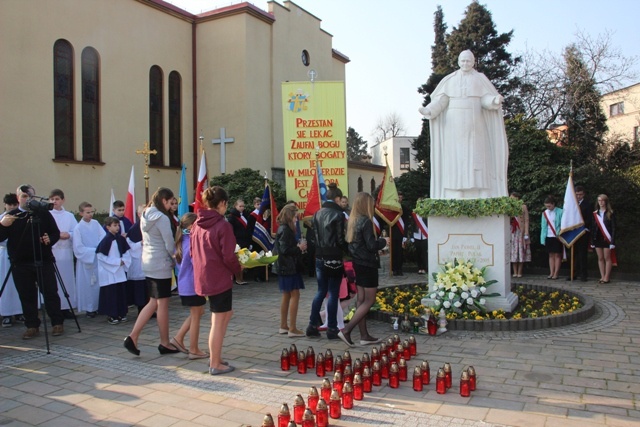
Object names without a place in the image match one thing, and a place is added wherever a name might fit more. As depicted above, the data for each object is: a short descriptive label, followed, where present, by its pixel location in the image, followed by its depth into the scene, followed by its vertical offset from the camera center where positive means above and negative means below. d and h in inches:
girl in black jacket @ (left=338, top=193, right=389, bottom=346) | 242.4 -19.0
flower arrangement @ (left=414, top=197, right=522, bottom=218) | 301.9 +4.1
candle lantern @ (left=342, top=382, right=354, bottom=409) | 167.1 -57.6
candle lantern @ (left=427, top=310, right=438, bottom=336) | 266.5 -56.3
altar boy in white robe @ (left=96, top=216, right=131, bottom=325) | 309.1 -32.5
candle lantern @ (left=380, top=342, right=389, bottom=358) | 213.4 -55.2
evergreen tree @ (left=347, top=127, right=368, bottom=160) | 3236.0 +455.3
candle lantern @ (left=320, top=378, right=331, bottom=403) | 165.5 -55.1
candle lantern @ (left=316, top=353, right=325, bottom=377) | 202.1 -57.9
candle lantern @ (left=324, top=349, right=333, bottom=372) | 204.1 -56.1
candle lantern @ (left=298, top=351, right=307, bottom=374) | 206.8 -58.0
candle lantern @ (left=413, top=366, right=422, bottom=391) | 182.7 -57.4
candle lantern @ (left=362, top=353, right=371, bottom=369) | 199.3 -55.7
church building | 571.2 +171.7
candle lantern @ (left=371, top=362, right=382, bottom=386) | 189.8 -57.9
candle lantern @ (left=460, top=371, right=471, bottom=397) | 176.1 -57.8
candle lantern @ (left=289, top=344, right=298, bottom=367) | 214.1 -56.8
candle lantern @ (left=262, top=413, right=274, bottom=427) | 136.9 -53.5
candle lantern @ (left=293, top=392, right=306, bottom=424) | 152.4 -56.2
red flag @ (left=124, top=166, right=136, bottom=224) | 393.7 +8.5
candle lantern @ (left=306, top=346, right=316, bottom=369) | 209.5 -56.9
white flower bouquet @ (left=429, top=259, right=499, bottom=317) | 288.7 -41.8
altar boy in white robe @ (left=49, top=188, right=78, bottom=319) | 320.5 -17.7
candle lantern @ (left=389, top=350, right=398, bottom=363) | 207.8 -56.1
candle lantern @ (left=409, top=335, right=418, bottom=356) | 226.5 -57.0
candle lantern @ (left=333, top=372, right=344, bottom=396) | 174.2 -55.2
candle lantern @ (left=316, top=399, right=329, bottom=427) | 150.9 -57.1
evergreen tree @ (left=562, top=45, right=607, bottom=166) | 900.0 +184.4
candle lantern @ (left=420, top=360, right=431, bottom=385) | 185.3 -55.8
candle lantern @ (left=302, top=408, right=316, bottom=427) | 143.5 -55.4
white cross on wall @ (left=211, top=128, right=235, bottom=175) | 789.2 +111.7
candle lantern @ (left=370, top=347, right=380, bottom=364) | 206.1 -54.7
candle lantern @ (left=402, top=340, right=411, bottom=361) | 221.8 -57.3
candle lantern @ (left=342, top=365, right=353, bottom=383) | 181.0 -54.8
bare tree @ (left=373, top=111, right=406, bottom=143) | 2732.0 +442.6
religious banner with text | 532.1 +82.7
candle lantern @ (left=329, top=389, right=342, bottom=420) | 158.2 -57.3
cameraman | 270.4 -19.7
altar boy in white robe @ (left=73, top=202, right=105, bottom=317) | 327.0 -30.0
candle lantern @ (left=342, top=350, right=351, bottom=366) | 199.2 -54.5
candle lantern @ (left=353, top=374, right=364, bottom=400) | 173.9 -57.3
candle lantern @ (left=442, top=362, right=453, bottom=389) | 180.2 -55.5
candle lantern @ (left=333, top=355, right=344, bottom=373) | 195.9 -55.5
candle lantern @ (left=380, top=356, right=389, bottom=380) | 195.6 -56.6
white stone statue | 324.5 +49.7
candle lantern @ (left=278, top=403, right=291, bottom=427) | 145.6 -55.7
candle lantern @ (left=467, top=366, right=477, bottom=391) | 179.0 -56.4
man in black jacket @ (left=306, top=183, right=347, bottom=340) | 253.1 -19.2
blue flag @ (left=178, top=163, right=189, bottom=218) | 408.2 +15.3
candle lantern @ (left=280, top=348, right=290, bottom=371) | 211.6 -58.4
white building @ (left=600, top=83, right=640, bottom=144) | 1302.9 +268.5
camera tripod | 258.4 -21.1
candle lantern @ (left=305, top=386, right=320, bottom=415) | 158.6 -55.6
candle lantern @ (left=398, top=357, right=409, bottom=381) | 192.9 -57.1
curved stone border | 271.0 -57.1
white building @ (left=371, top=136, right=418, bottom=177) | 2276.1 +265.9
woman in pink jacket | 205.6 -18.6
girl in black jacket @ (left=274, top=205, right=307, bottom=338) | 263.3 -21.8
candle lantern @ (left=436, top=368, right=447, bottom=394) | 179.6 -58.1
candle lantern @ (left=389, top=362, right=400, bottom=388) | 186.9 -57.8
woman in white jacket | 230.1 -18.8
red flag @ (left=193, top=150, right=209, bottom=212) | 400.8 +31.5
